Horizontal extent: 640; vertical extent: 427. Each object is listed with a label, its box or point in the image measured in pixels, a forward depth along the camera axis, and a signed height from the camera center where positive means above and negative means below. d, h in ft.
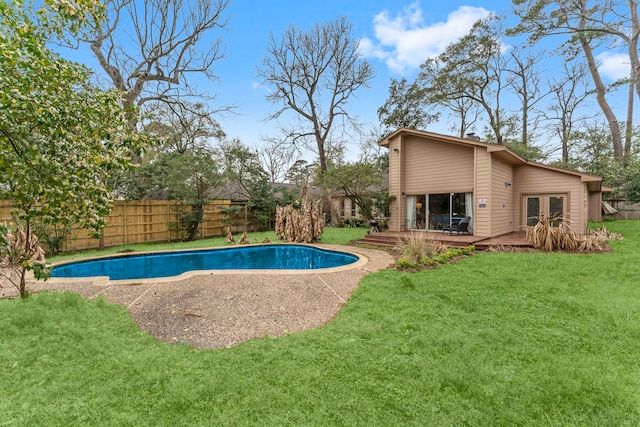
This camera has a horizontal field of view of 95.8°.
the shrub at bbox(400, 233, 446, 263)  25.21 -3.45
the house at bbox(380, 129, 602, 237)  36.91 +3.61
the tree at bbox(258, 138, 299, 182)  100.25 +19.04
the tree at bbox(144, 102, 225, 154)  59.98 +20.31
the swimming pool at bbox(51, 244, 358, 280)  27.84 -5.41
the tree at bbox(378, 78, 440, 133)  79.51 +29.61
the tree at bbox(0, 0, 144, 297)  9.07 +3.02
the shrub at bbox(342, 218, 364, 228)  65.82 -2.44
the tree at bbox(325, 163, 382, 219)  49.98 +5.66
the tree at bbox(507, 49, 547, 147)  73.56 +33.43
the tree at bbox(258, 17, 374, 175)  71.67 +34.54
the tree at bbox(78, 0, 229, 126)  49.14 +30.01
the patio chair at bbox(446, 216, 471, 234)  38.27 -1.91
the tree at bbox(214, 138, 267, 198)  55.21 +9.15
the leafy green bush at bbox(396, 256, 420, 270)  23.68 -4.27
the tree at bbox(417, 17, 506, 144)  70.74 +35.76
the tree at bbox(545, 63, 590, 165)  73.00 +28.53
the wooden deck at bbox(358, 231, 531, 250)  31.97 -3.38
